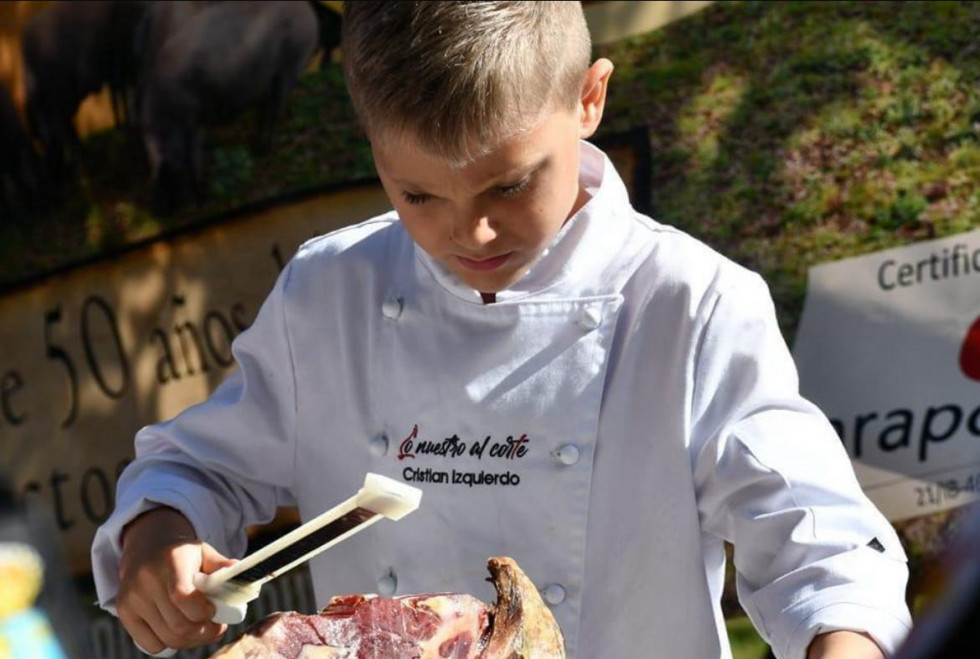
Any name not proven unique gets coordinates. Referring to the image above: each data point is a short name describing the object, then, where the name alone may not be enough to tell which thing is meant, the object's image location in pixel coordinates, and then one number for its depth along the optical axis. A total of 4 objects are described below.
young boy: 1.39
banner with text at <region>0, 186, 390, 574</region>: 2.62
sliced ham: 1.35
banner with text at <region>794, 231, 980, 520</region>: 2.34
